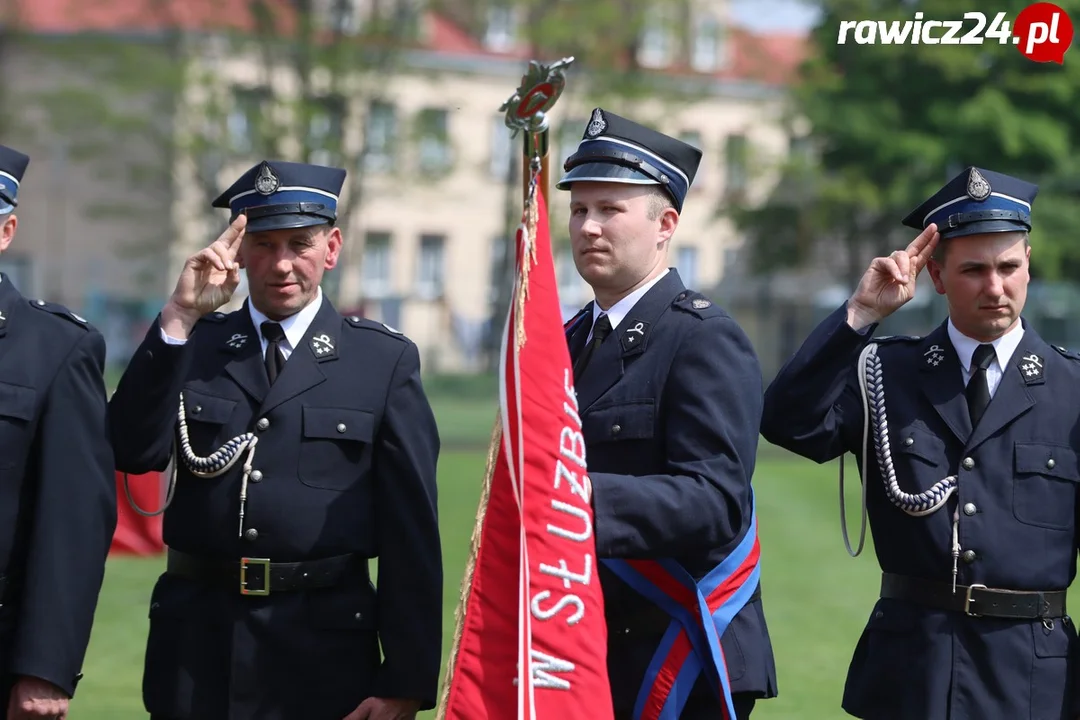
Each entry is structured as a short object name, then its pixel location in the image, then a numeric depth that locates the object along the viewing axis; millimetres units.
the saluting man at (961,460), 8699
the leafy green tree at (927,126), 67197
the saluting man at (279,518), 8900
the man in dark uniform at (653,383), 7839
